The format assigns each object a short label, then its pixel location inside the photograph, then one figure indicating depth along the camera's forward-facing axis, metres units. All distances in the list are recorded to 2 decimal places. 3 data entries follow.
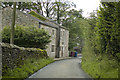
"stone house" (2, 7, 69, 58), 23.61
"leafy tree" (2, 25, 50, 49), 20.17
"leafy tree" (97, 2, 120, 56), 8.11
